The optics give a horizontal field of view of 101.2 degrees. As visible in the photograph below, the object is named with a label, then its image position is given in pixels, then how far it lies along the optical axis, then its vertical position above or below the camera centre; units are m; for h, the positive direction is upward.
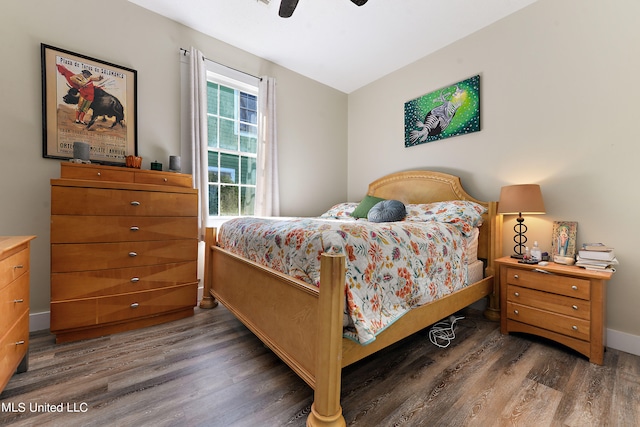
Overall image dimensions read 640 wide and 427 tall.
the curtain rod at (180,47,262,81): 2.68 +1.63
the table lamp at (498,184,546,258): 2.02 +0.08
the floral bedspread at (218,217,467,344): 1.25 -0.28
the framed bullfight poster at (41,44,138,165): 2.09 +0.88
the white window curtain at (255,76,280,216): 3.19 +0.68
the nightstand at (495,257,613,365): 1.65 -0.65
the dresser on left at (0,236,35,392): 1.19 -0.48
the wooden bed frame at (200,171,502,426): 1.08 -0.60
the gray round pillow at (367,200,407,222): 2.40 -0.02
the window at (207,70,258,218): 3.02 +0.79
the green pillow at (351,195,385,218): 2.89 +0.03
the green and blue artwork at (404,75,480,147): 2.68 +1.08
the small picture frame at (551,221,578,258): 2.02 -0.22
